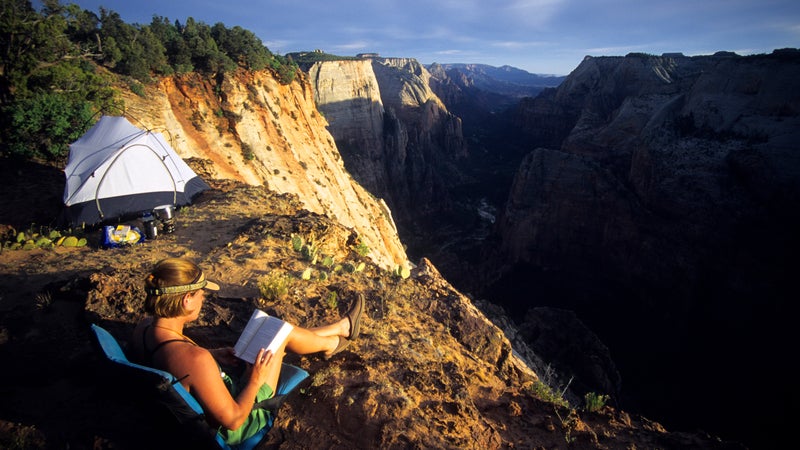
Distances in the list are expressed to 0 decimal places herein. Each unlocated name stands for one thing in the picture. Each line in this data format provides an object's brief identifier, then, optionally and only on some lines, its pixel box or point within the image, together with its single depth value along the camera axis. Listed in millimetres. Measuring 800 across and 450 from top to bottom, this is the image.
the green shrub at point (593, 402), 4108
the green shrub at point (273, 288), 4711
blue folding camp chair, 2309
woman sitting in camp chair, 2518
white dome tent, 7824
